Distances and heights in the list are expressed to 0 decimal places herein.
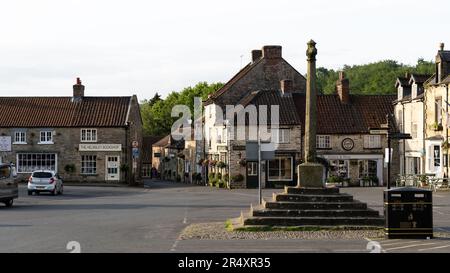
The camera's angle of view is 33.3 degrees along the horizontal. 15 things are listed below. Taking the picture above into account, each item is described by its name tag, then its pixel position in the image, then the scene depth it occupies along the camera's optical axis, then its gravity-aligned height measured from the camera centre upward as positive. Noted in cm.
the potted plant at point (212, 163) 6178 +42
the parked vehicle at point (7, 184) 3247 -73
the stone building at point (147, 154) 11023 +206
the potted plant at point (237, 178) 5834 -77
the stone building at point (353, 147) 6056 +173
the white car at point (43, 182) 4462 -86
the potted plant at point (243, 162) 5834 +47
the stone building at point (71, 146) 6344 +184
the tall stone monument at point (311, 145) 2355 +74
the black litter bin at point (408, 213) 1966 -117
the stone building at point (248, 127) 5881 +410
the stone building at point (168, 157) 8900 +145
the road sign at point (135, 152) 5968 +126
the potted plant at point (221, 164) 5937 +28
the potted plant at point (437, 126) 5138 +291
